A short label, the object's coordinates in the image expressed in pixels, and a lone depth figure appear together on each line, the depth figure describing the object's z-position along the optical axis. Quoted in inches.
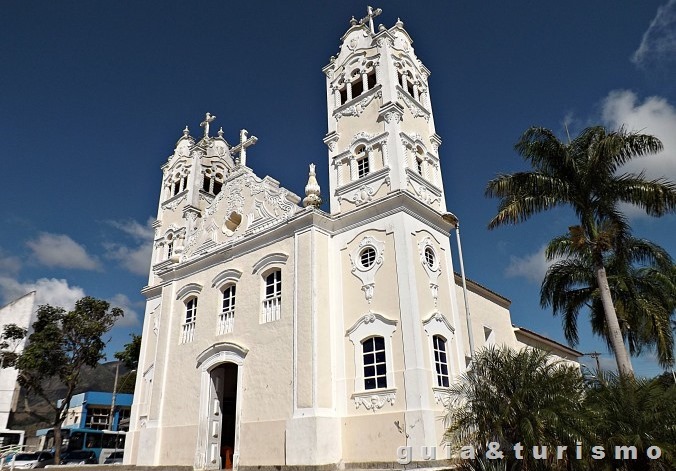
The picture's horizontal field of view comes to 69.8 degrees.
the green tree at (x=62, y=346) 1067.3
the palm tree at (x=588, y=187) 577.3
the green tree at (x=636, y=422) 380.2
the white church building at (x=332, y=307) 567.5
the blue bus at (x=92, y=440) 1314.0
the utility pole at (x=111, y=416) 1457.8
